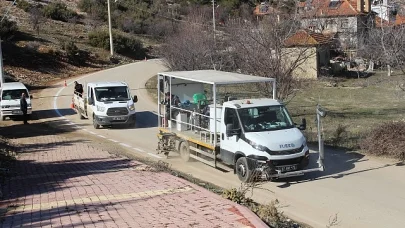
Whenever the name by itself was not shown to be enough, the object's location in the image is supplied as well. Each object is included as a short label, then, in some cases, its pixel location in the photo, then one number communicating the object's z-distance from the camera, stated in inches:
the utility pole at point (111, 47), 2287.5
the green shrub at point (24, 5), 2743.6
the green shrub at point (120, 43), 2405.3
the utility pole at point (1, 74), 1355.6
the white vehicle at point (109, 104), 952.9
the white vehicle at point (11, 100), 1088.8
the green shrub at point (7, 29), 2029.2
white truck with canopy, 521.0
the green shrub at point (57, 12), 2758.4
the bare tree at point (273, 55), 812.0
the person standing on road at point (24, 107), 1044.7
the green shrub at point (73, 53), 2094.0
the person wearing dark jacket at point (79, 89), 1144.4
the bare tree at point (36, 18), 2415.6
